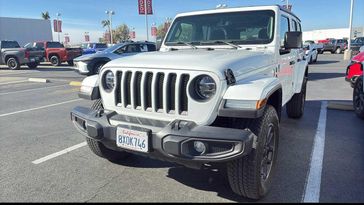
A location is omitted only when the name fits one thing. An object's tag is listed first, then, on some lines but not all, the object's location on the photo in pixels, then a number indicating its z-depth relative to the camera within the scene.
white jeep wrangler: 2.57
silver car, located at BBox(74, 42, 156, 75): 12.92
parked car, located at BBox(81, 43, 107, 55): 25.65
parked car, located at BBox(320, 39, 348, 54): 35.94
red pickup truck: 21.95
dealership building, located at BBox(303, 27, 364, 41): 66.94
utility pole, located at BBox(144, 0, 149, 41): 26.98
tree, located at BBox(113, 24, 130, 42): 87.34
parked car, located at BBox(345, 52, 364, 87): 6.54
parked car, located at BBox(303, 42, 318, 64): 19.14
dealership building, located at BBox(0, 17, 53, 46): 39.28
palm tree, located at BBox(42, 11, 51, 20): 80.00
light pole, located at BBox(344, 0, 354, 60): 24.92
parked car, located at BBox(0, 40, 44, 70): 19.38
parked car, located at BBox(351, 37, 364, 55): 26.43
